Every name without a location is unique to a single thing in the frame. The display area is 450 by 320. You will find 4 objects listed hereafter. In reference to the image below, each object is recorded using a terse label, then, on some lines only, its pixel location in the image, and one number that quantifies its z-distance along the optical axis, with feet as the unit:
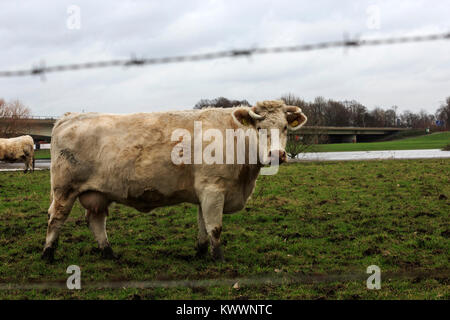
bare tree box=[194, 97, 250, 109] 281.60
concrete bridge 108.78
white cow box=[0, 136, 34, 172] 79.30
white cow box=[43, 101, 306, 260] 24.80
